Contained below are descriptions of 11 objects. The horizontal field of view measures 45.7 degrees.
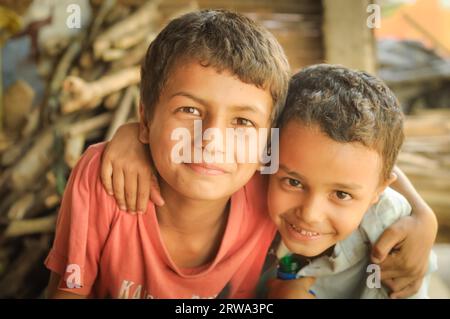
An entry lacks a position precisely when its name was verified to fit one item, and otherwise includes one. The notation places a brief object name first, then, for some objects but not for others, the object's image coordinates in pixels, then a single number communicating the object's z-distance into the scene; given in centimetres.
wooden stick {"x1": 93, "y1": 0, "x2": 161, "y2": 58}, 196
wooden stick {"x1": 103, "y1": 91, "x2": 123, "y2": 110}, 191
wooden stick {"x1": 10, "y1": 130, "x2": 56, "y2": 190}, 182
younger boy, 90
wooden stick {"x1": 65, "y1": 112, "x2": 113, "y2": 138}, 179
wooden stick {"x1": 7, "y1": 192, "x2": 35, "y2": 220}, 176
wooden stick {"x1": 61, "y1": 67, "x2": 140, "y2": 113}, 173
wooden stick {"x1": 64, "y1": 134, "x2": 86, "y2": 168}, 171
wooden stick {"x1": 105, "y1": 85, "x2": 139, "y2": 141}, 186
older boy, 86
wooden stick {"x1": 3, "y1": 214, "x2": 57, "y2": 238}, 173
